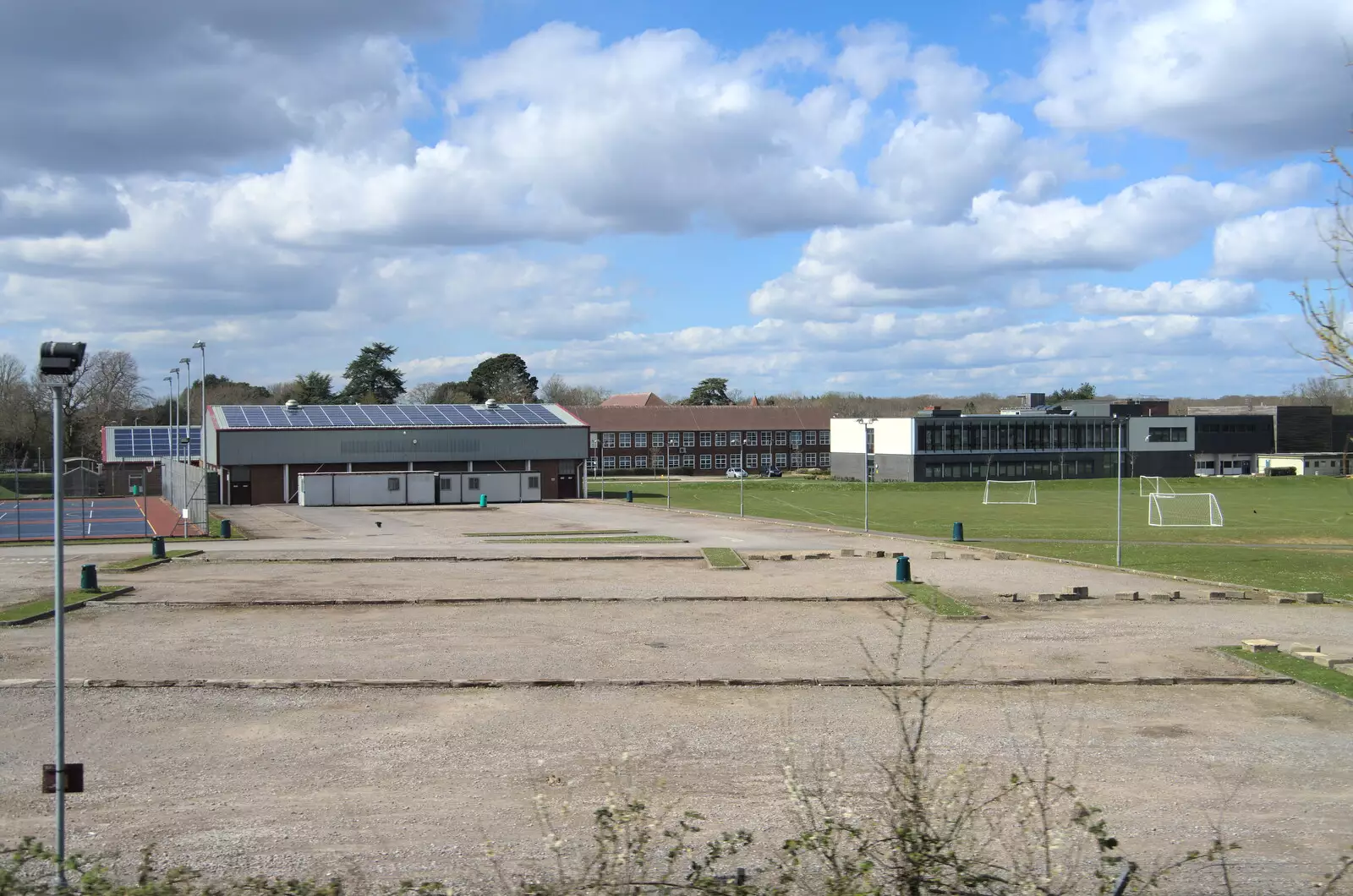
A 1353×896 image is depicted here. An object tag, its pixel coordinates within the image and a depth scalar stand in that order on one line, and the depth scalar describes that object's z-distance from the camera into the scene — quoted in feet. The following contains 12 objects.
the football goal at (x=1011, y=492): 268.21
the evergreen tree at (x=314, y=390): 474.49
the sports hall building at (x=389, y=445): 240.94
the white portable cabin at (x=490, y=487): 241.14
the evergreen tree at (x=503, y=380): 513.86
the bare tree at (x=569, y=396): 617.62
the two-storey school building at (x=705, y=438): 413.80
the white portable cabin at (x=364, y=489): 232.32
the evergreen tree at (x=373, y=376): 483.51
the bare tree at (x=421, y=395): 516.12
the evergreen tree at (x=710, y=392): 571.28
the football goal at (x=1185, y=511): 196.03
